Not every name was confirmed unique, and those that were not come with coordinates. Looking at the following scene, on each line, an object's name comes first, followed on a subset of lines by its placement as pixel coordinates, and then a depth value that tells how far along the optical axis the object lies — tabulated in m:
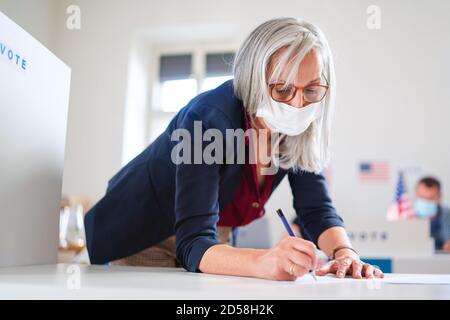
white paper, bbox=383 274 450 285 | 0.58
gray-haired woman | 0.68
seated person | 2.94
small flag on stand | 3.17
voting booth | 0.71
